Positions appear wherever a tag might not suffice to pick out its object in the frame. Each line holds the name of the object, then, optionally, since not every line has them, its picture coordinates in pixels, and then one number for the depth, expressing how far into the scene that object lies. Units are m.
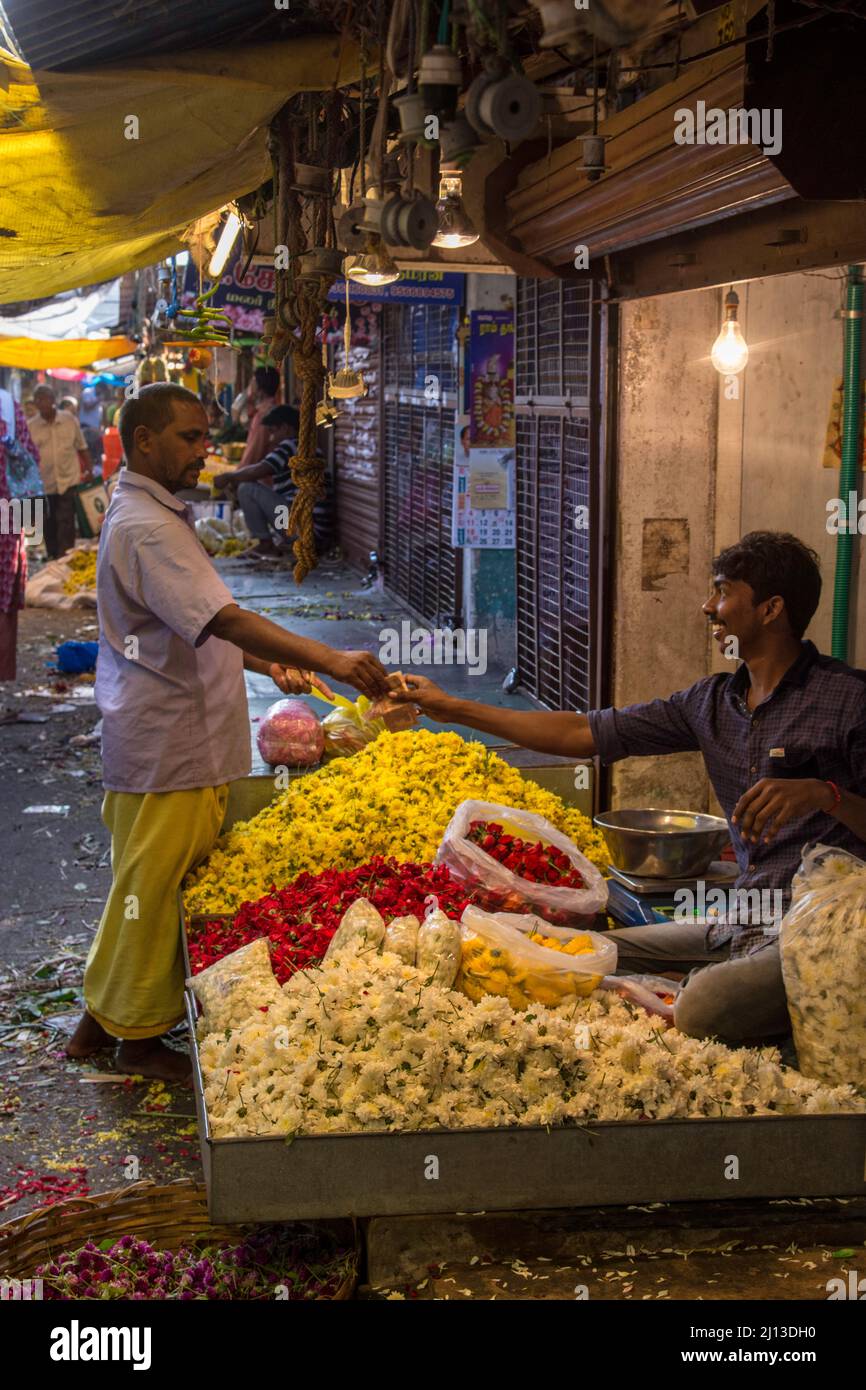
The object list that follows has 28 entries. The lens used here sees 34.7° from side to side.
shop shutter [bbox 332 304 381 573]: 17.06
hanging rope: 4.74
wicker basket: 3.41
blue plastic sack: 12.90
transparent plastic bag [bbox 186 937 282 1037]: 3.53
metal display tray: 2.90
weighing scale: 4.81
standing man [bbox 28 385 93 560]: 19.62
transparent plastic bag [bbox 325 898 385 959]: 3.63
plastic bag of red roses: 4.23
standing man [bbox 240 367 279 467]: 15.51
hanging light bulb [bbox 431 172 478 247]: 5.07
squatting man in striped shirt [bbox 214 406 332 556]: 13.20
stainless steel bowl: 5.19
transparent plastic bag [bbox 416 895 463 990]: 3.46
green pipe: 5.64
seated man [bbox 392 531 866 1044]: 3.42
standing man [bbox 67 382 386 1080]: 4.83
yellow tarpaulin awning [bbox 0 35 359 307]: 4.07
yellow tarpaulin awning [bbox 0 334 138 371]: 16.56
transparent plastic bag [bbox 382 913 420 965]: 3.58
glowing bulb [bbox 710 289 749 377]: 6.40
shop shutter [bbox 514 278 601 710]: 8.07
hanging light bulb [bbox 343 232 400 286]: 4.67
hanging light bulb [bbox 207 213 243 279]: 6.64
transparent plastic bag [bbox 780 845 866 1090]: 3.15
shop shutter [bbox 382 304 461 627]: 13.24
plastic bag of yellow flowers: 3.51
